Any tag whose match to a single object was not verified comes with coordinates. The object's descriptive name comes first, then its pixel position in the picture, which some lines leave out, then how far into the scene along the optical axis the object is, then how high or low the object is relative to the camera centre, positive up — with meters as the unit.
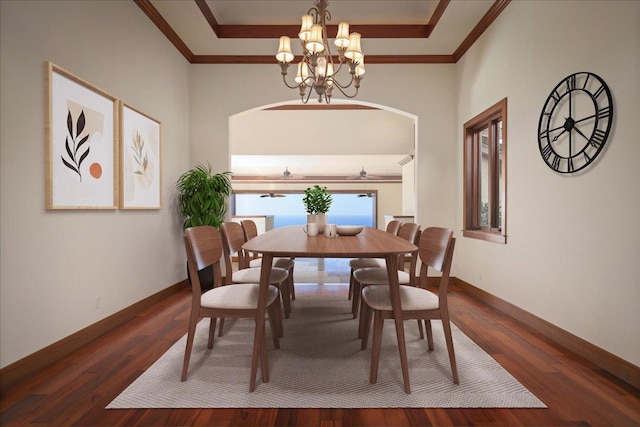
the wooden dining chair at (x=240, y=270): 2.52 -0.43
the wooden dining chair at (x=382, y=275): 2.58 -0.51
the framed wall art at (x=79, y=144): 2.25 +0.47
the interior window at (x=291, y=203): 12.38 +0.18
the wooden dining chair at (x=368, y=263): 3.23 -0.53
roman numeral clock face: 2.21 +0.59
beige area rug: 1.76 -0.97
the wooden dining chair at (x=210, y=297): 1.91 -0.51
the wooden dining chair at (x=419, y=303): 1.87 -0.52
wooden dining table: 1.76 -0.23
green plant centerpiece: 2.75 +0.03
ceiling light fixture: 2.71 +1.29
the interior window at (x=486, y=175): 3.50 +0.38
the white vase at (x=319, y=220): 2.77 -0.09
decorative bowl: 2.65 -0.17
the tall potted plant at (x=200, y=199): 4.07 +0.11
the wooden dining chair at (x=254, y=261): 3.18 -0.49
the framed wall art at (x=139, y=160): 3.09 +0.47
